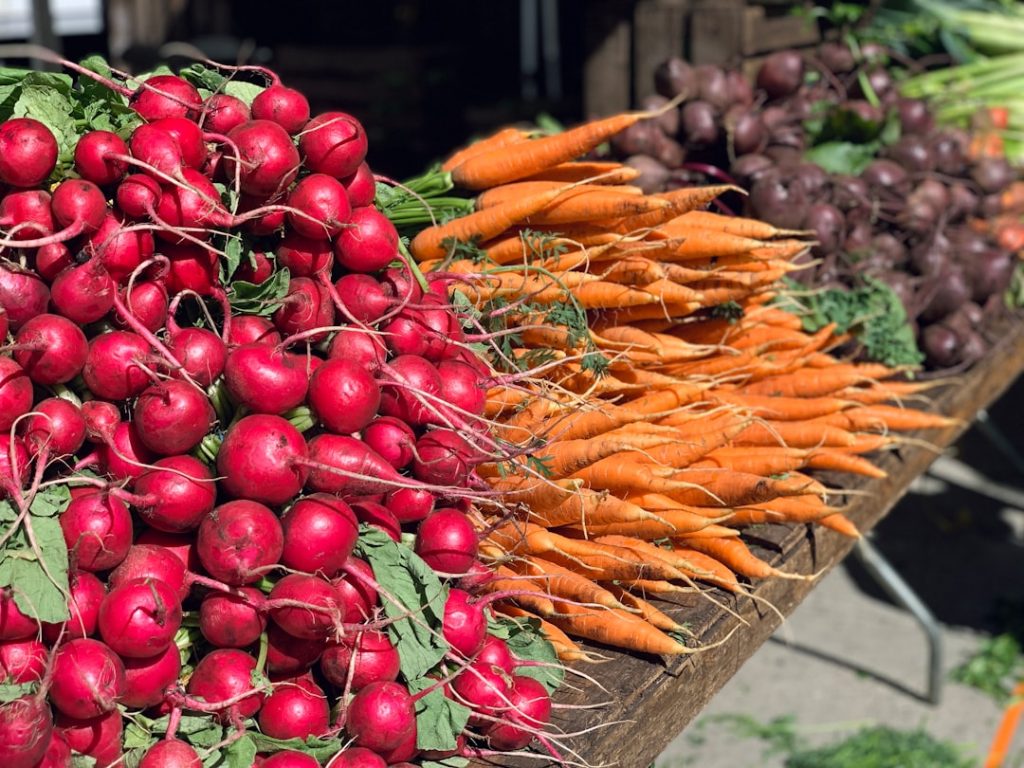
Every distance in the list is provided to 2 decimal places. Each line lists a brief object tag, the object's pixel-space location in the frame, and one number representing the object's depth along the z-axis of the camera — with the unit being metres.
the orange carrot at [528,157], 0.71
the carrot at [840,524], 0.72
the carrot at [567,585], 0.57
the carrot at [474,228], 0.67
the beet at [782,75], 1.15
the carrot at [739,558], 0.64
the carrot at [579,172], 0.73
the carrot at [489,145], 0.75
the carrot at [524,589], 0.55
